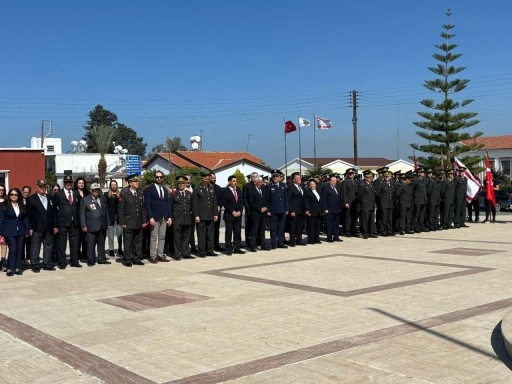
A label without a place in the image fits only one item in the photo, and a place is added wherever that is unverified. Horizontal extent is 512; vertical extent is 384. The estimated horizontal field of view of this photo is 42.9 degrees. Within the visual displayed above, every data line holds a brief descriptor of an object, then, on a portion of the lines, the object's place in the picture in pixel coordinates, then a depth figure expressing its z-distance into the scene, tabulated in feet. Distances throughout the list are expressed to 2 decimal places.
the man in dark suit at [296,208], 49.88
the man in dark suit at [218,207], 45.70
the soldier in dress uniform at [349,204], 54.34
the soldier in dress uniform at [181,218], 43.09
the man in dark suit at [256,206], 47.29
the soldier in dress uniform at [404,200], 57.21
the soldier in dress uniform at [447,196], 61.46
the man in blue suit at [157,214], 41.37
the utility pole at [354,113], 136.56
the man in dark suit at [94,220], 40.01
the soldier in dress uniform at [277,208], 48.03
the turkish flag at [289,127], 130.41
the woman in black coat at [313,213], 50.90
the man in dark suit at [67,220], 39.50
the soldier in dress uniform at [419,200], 58.59
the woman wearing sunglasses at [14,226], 36.11
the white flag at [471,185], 68.69
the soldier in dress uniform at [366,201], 54.24
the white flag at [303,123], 156.46
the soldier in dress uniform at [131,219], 40.40
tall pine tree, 127.95
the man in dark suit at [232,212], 45.85
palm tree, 182.70
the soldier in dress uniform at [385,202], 55.62
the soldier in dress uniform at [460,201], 63.16
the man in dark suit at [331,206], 51.98
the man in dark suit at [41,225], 37.93
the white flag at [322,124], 151.02
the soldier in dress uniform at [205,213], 43.55
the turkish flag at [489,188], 69.05
